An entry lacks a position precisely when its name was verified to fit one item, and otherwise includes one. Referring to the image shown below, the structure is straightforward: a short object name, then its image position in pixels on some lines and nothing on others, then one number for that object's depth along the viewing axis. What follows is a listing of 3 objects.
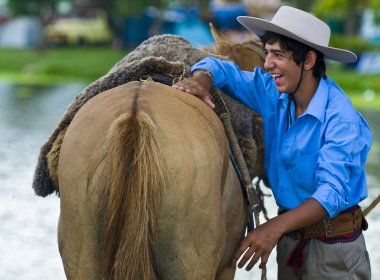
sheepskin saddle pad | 6.68
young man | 6.44
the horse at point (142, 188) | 5.62
